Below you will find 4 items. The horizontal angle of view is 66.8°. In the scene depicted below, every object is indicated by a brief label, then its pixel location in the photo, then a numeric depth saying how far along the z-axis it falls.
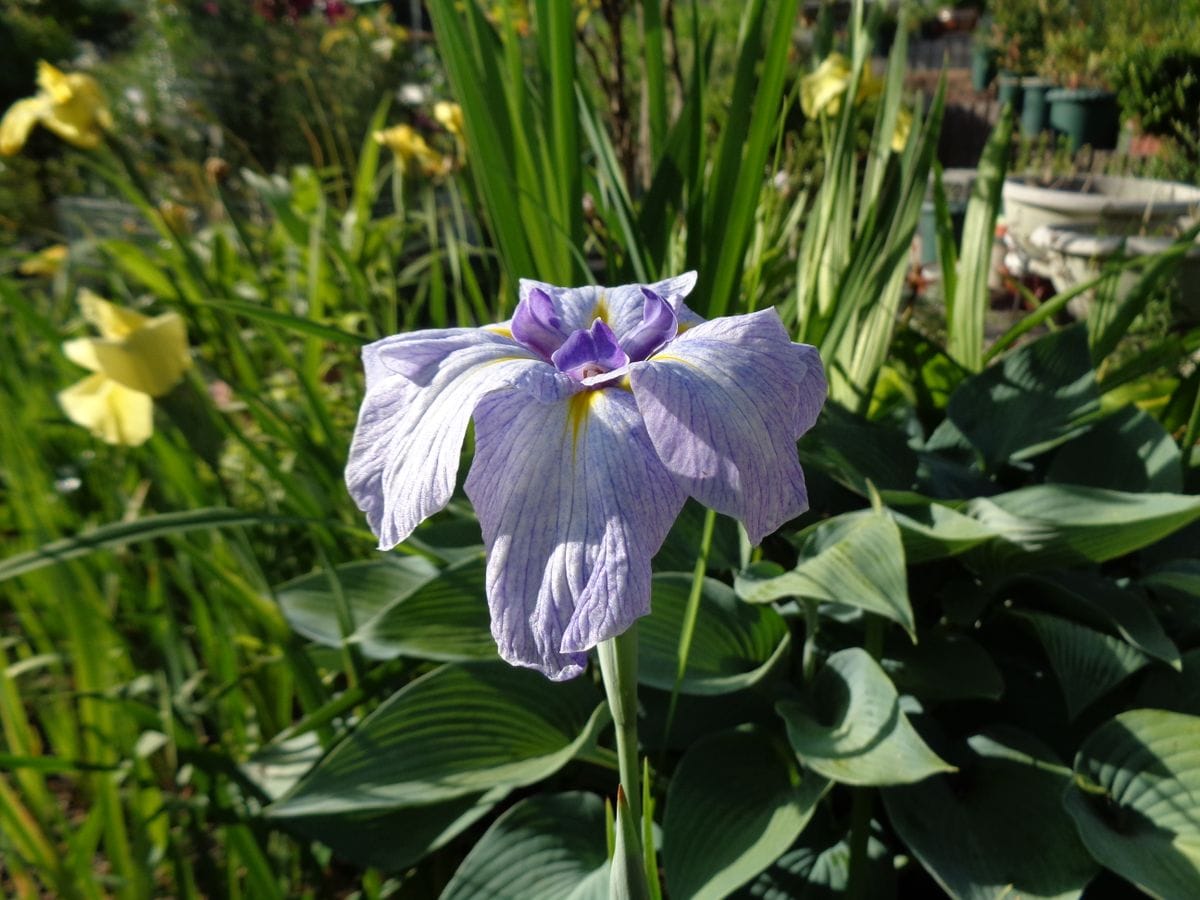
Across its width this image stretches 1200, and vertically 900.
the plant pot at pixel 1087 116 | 5.84
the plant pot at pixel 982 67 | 7.25
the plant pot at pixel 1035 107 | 6.44
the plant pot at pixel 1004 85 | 5.95
